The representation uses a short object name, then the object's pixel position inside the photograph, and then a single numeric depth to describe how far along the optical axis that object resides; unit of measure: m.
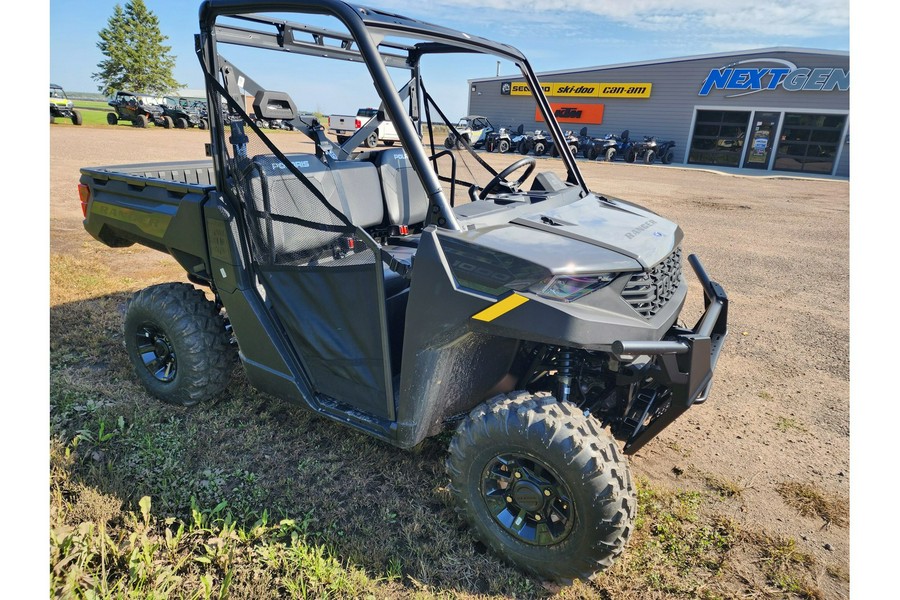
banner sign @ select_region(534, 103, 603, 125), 27.98
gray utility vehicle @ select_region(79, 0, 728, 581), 2.01
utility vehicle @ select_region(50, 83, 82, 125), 24.58
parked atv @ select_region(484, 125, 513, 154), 25.56
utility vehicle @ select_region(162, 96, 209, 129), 26.77
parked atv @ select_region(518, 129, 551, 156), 23.53
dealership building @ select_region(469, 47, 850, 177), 22.22
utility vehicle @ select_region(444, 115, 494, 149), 24.69
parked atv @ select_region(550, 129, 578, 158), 23.83
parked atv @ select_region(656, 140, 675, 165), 24.80
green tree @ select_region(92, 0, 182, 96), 50.03
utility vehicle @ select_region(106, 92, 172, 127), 26.39
